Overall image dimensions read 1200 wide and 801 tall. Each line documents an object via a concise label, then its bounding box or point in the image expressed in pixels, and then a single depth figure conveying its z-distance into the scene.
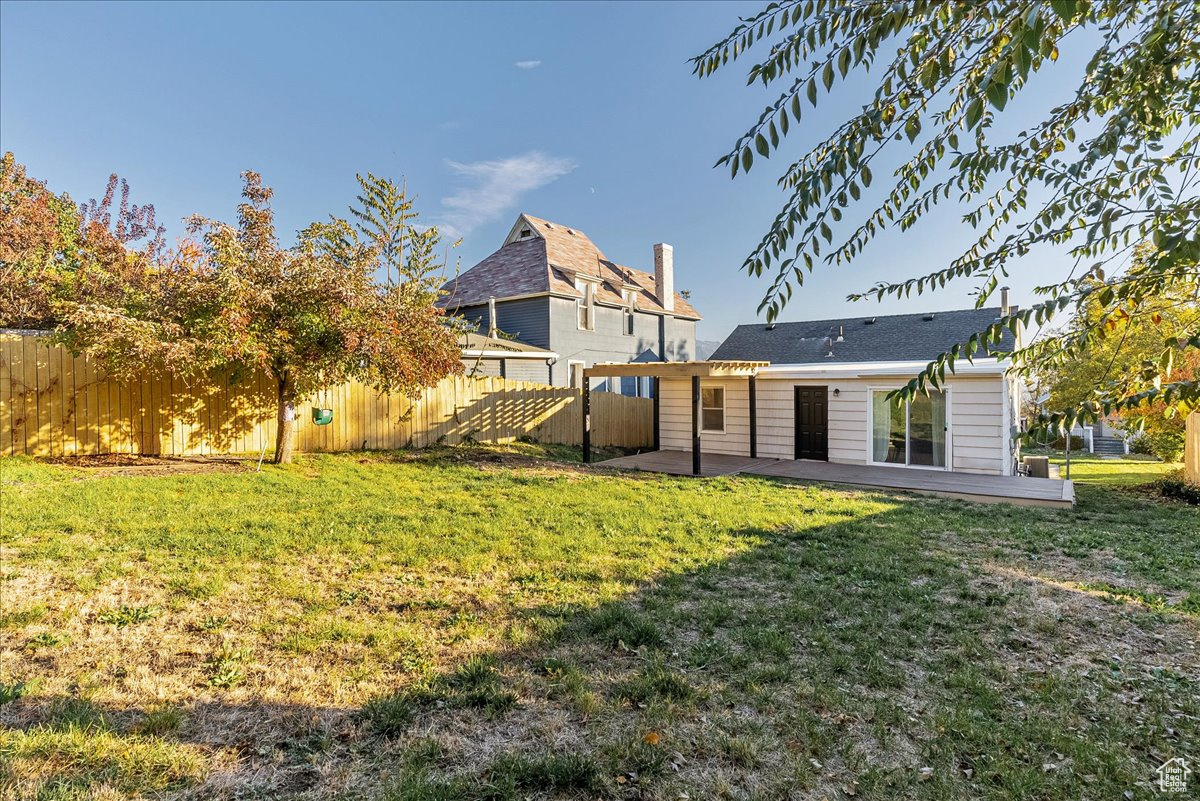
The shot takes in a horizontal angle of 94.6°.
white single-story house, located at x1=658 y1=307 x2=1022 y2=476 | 10.98
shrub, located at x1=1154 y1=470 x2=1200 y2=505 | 9.09
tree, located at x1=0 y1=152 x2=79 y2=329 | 13.12
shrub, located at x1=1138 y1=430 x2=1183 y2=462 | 11.88
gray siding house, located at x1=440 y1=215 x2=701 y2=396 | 18.73
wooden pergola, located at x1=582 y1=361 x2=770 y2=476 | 11.23
